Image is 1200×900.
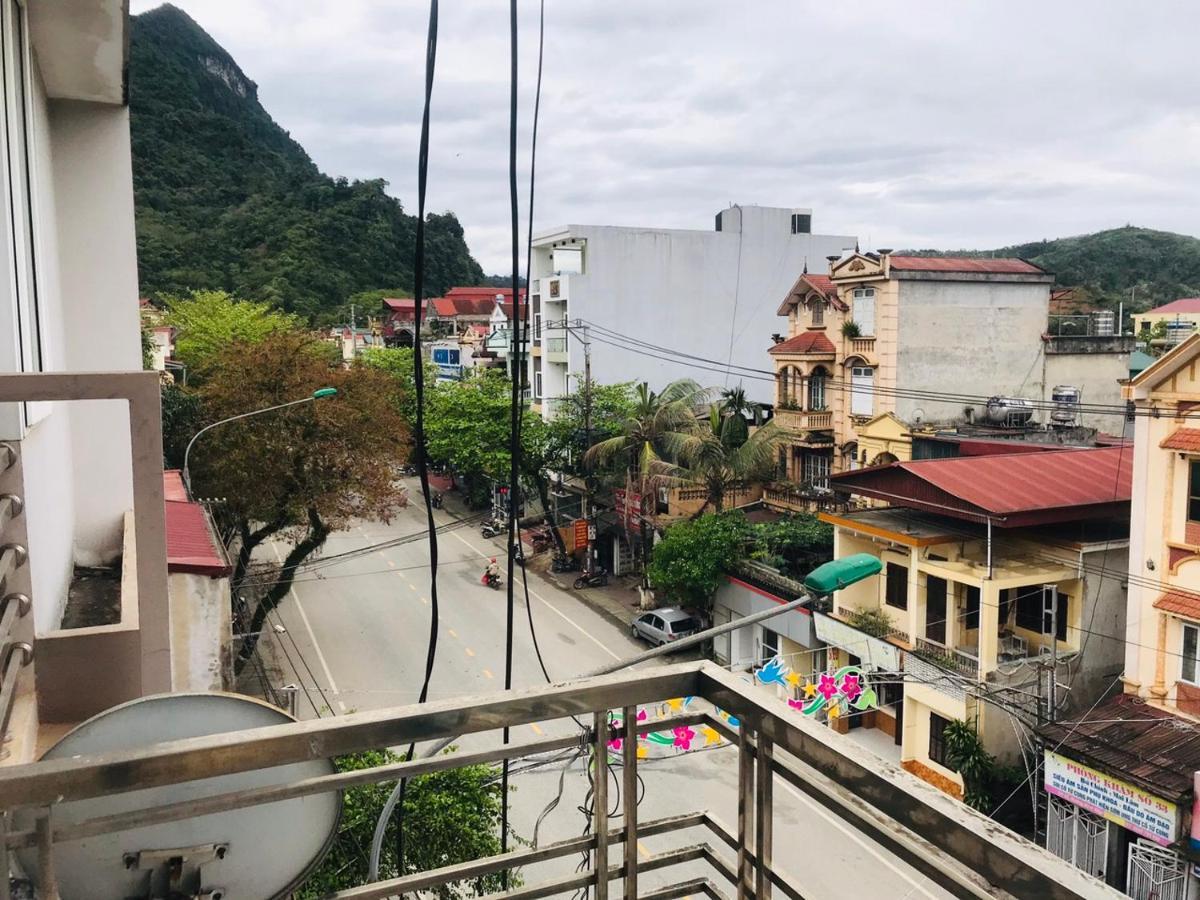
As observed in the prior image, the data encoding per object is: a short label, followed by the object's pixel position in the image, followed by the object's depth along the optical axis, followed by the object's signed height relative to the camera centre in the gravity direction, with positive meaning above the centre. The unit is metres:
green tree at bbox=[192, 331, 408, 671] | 18.78 -2.42
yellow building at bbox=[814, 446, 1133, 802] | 14.82 -4.12
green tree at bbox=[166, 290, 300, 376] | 31.83 +0.08
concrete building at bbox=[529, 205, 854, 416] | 33.50 +1.25
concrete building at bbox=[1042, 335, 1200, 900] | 12.34 -4.86
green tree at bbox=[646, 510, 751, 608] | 21.19 -4.96
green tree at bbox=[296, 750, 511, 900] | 9.75 -5.15
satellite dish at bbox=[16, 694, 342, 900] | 2.26 -1.20
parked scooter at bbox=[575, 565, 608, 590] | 27.69 -7.13
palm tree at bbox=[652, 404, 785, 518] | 22.53 -3.02
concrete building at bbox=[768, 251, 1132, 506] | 21.62 -0.68
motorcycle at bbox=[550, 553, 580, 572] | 29.52 -7.10
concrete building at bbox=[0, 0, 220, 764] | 3.03 -0.23
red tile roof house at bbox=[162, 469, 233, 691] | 11.36 -3.38
